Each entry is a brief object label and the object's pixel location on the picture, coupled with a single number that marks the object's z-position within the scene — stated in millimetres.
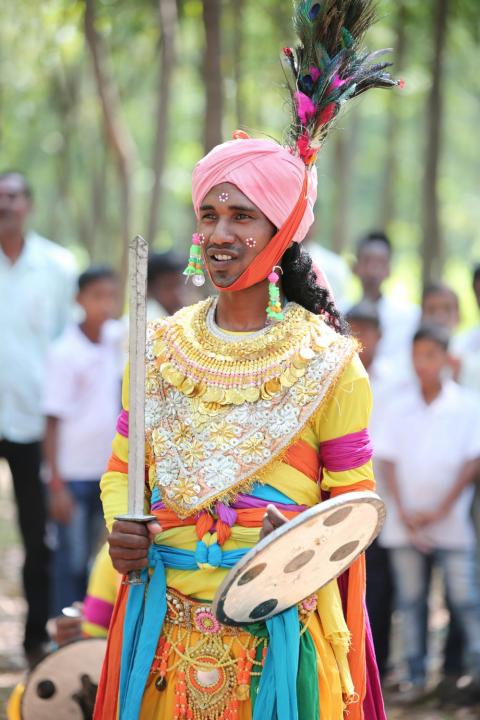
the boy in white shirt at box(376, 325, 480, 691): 13308
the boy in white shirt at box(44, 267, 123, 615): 14706
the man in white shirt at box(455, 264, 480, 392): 14491
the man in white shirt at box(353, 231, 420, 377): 15994
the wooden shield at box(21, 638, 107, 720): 9546
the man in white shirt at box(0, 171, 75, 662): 14735
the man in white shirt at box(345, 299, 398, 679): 13911
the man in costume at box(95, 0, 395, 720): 6982
